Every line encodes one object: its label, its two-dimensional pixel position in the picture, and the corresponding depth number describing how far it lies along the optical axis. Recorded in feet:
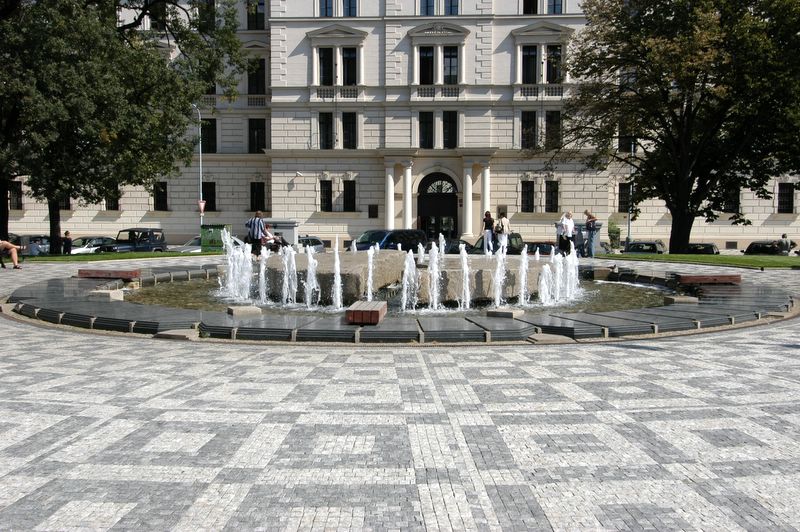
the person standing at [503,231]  69.15
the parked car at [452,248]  88.33
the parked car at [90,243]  104.48
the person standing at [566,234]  65.67
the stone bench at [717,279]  47.34
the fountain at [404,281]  39.75
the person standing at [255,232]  59.82
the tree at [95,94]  73.41
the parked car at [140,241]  105.29
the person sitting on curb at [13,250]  63.05
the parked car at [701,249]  106.73
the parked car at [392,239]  79.36
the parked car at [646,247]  103.40
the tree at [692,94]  74.90
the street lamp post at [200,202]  123.65
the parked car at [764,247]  111.65
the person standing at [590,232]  78.54
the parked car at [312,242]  93.36
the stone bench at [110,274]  50.39
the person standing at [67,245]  94.58
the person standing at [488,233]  69.62
